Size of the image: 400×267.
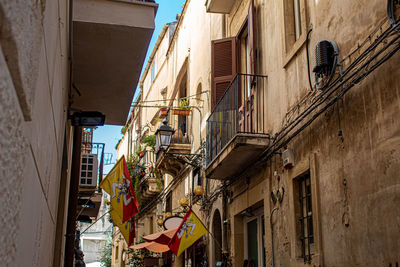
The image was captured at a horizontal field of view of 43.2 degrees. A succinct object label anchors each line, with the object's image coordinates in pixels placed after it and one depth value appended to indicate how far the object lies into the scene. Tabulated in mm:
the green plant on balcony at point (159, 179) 21219
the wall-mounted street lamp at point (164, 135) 14820
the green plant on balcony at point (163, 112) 19302
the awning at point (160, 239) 12844
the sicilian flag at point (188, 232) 10703
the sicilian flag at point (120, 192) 10422
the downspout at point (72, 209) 8859
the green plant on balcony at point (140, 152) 24233
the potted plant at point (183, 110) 16688
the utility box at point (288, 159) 7973
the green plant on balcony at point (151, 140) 20641
